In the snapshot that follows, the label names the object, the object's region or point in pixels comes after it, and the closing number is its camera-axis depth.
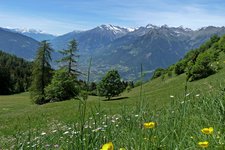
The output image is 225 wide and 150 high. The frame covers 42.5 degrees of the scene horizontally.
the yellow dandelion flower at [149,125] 1.95
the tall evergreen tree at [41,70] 54.62
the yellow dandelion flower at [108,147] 1.58
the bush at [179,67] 42.22
